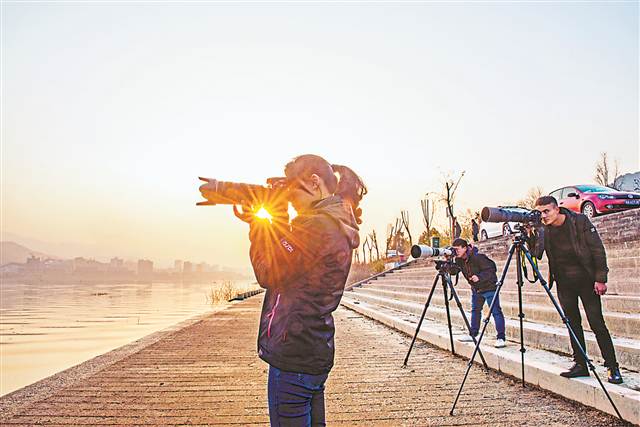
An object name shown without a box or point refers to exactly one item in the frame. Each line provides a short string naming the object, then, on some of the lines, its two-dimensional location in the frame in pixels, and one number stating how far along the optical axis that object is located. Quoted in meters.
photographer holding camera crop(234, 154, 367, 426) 1.78
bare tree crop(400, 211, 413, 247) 48.82
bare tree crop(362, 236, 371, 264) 63.72
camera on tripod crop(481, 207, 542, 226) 3.90
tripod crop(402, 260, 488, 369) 6.16
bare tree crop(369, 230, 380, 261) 60.88
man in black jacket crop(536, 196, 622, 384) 4.09
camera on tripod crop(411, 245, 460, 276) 5.78
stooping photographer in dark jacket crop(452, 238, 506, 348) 6.56
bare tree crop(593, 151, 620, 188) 35.31
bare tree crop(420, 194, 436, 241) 37.83
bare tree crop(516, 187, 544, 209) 39.51
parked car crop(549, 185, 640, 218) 11.54
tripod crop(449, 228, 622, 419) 4.00
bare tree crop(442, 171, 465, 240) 34.81
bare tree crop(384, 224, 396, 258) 58.34
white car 18.10
